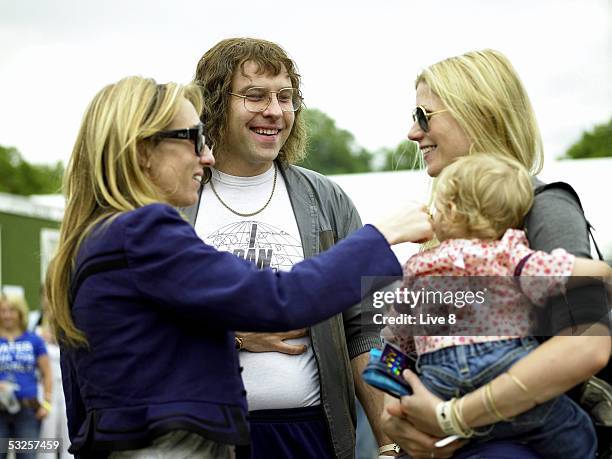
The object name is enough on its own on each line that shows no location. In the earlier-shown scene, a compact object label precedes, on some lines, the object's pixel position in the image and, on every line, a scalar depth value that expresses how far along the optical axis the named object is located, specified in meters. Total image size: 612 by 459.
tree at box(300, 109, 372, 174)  55.75
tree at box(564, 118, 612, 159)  35.53
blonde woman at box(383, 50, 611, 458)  1.99
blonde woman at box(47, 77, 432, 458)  2.05
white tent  7.64
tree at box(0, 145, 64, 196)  45.29
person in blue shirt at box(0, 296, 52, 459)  8.26
